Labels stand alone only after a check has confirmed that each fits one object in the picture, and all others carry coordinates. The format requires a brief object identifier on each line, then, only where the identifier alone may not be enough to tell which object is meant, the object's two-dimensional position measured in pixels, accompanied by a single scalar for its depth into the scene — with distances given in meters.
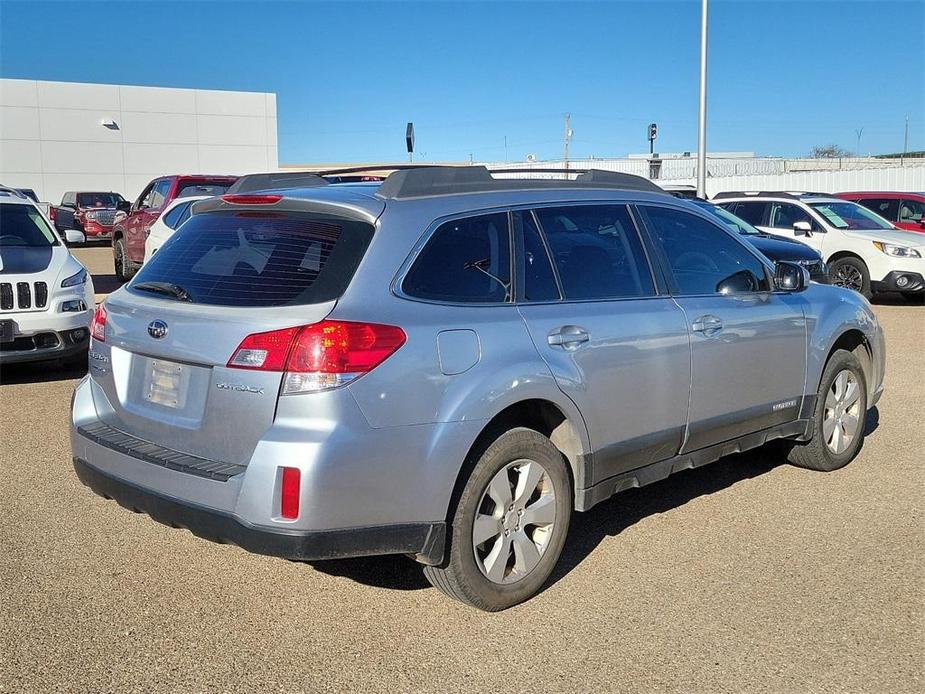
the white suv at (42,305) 8.40
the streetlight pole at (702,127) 22.55
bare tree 102.84
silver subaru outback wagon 3.44
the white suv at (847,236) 14.70
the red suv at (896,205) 18.56
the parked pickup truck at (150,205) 15.91
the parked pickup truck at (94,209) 31.23
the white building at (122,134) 43.41
